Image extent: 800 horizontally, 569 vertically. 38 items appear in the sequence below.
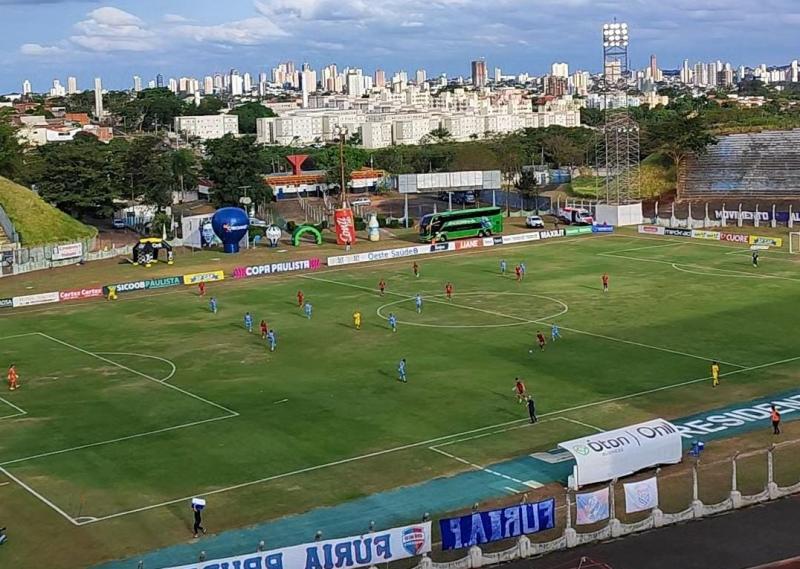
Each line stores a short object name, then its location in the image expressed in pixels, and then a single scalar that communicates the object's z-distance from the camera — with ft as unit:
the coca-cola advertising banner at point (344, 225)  341.82
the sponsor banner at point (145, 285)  264.31
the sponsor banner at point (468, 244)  334.15
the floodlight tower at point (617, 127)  393.70
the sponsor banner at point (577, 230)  357.61
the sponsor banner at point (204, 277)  277.03
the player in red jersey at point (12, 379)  171.22
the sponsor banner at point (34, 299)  253.44
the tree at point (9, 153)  441.68
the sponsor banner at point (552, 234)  351.87
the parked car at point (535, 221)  380.37
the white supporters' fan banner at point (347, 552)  87.61
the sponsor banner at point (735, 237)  319.68
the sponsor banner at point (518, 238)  343.67
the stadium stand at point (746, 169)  420.36
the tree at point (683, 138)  434.71
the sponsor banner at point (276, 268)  287.28
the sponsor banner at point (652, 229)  350.39
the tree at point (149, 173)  436.35
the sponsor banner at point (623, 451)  114.21
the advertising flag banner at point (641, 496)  104.63
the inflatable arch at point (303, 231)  348.79
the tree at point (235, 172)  437.58
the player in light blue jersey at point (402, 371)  168.55
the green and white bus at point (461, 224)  340.59
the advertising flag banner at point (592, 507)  101.09
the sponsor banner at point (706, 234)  329.11
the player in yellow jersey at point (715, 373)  158.30
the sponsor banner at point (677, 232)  342.62
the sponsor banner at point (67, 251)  317.83
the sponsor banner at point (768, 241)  309.63
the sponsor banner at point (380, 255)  306.04
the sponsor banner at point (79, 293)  258.57
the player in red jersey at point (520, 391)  151.84
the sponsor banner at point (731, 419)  136.46
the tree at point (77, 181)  398.62
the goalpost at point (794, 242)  302.53
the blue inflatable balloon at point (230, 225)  328.90
